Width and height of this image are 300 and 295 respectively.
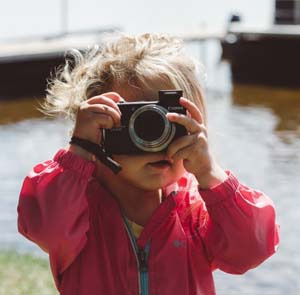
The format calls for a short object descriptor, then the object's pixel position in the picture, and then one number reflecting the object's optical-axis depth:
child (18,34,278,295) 2.37
